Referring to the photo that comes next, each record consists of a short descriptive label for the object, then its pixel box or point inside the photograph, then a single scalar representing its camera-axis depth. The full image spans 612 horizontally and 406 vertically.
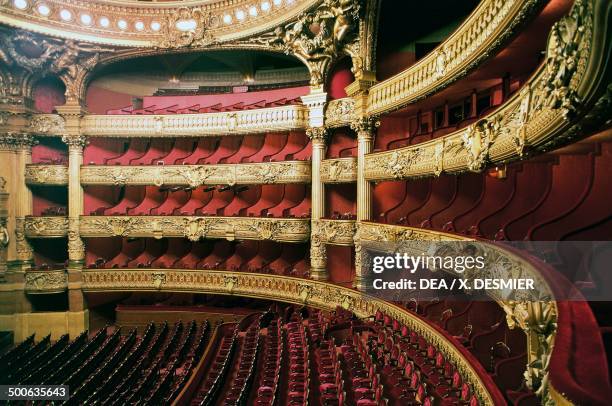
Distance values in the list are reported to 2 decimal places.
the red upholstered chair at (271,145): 13.33
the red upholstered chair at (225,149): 13.87
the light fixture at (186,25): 13.17
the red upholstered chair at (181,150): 14.26
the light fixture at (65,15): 12.52
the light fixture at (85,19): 12.77
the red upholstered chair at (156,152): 14.24
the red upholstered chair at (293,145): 12.93
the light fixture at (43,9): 12.16
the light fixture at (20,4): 11.80
